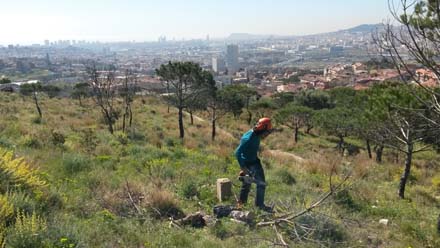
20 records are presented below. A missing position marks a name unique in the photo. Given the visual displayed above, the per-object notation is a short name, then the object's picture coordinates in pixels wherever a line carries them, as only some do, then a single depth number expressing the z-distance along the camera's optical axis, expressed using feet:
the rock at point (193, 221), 15.55
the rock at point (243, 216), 15.93
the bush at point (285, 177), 24.38
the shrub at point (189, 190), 19.29
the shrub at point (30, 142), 26.76
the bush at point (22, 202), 12.43
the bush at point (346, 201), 20.08
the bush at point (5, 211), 11.16
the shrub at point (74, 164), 21.37
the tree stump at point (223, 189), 18.93
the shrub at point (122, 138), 37.62
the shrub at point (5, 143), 23.82
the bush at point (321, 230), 14.74
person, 17.43
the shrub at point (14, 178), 14.03
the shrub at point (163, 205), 16.51
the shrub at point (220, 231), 14.63
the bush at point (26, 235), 9.87
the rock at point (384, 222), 18.24
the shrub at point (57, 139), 29.94
